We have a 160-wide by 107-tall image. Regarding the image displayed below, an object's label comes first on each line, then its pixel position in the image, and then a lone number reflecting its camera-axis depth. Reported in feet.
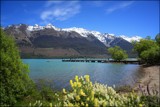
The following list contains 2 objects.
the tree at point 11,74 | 17.97
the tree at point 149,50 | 172.93
